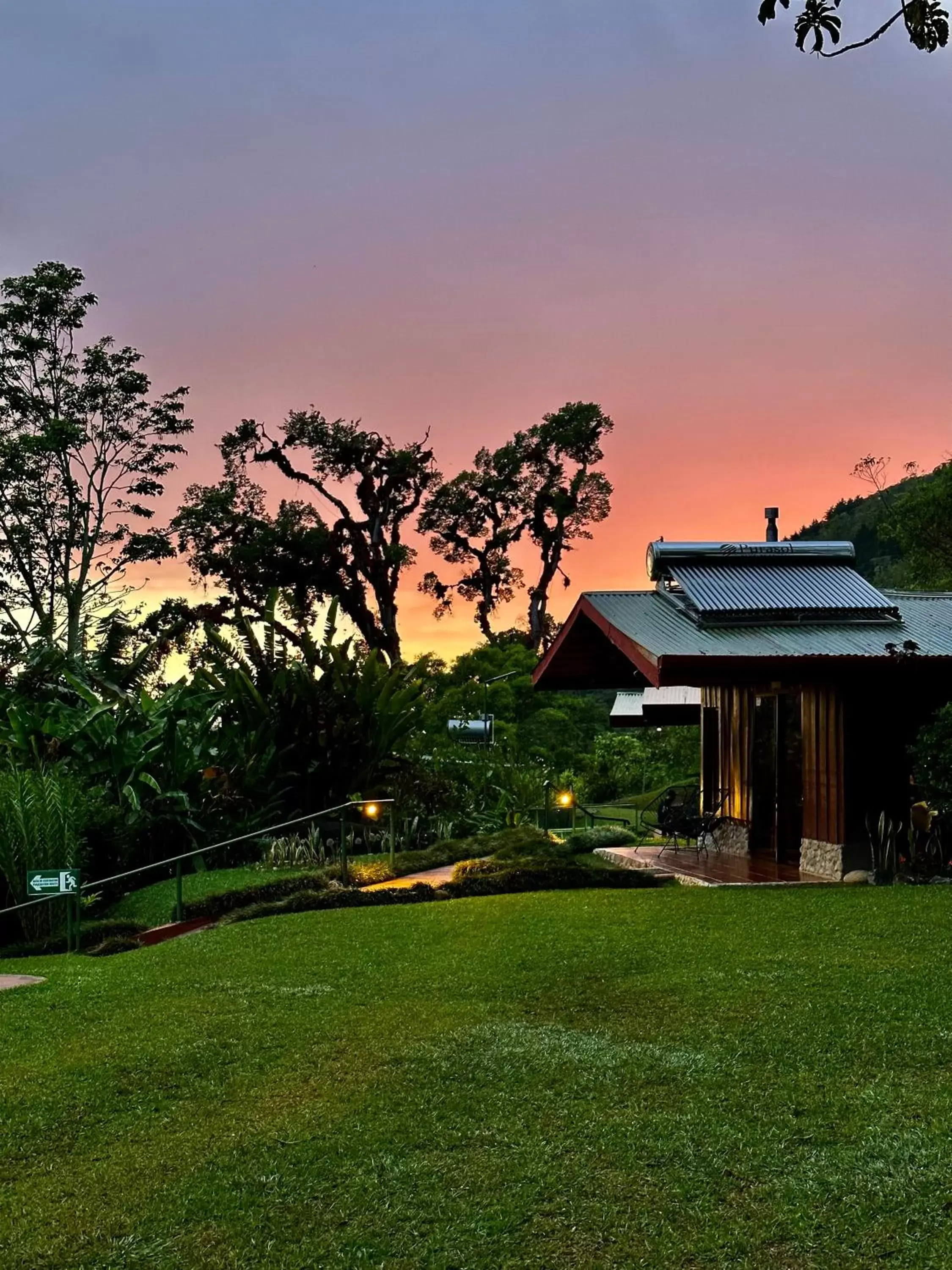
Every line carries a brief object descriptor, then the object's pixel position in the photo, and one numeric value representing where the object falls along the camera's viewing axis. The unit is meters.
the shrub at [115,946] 9.88
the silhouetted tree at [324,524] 36.84
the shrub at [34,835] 11.70
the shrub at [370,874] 12.74
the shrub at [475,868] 12.07
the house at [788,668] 11.34
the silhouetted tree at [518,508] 39.81
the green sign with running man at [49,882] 9.37
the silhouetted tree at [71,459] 30.22
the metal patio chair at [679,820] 14.14
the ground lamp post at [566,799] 16.47
